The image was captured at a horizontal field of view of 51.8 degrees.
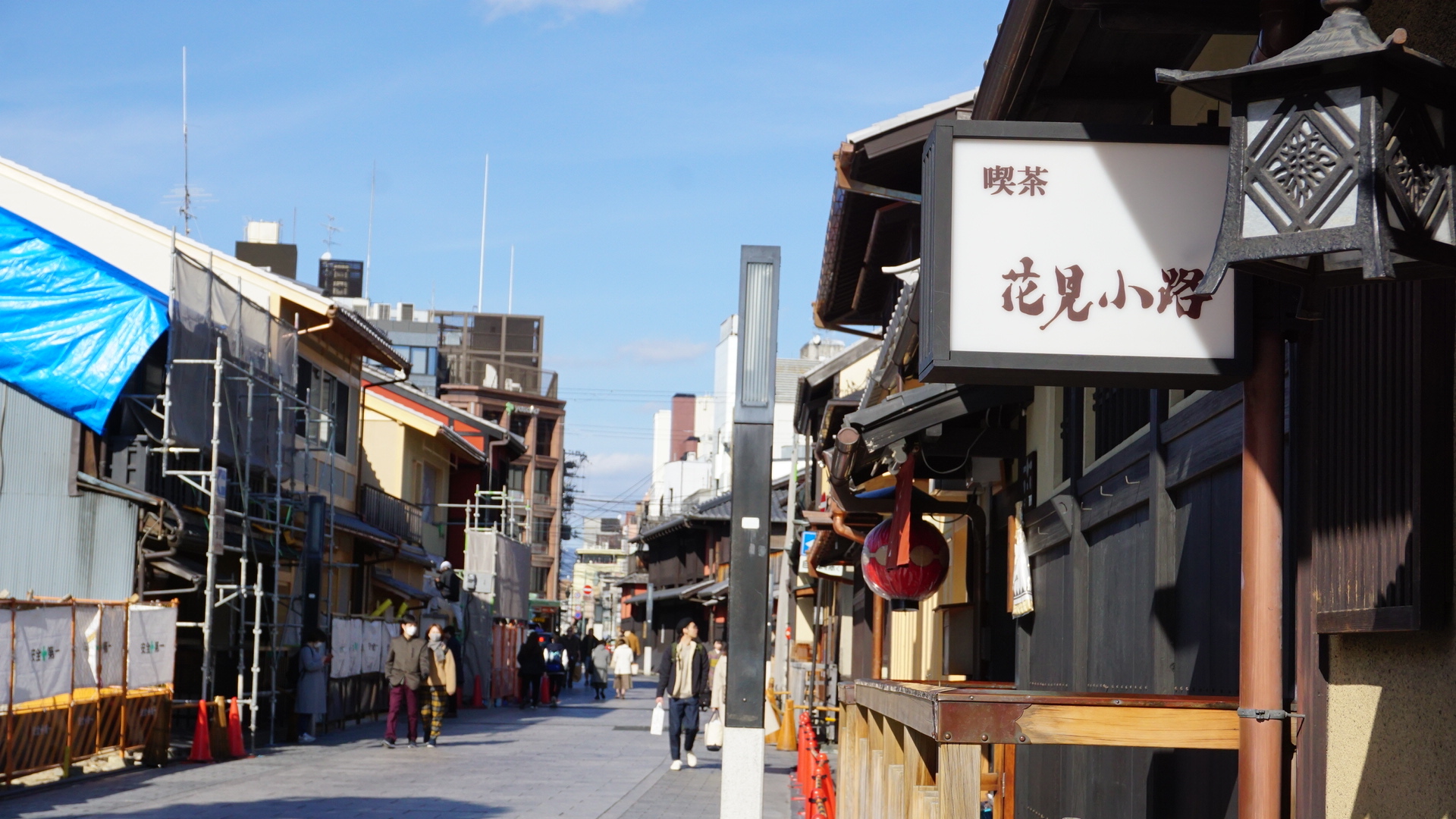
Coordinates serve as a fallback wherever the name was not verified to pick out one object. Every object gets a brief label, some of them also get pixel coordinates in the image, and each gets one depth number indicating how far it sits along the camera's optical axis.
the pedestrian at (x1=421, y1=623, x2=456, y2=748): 23.59
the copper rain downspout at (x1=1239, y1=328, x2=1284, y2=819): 4.41
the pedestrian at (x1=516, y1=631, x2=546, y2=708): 38.44
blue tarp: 20.17
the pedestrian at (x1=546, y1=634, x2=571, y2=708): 40.53
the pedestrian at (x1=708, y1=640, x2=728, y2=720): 22.16
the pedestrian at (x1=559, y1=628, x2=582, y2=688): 48.25
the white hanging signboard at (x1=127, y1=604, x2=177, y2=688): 18.69
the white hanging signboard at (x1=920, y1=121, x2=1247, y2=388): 4.60
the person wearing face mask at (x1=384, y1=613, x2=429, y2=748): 23.38
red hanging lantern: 12.22
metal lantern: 3.61
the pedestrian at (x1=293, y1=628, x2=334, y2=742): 24.41
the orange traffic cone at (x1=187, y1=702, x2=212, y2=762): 19.64
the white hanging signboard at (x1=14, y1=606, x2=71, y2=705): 15.49
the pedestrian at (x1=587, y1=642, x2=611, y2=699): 45.95
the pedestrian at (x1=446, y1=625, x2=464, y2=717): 33.69
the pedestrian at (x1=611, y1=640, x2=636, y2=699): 45.00
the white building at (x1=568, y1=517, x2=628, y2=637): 128.70
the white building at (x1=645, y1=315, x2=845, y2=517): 60.53
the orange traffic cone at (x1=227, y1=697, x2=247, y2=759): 20.52
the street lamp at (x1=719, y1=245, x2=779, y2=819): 7.57
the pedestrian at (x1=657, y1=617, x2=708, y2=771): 19.81
